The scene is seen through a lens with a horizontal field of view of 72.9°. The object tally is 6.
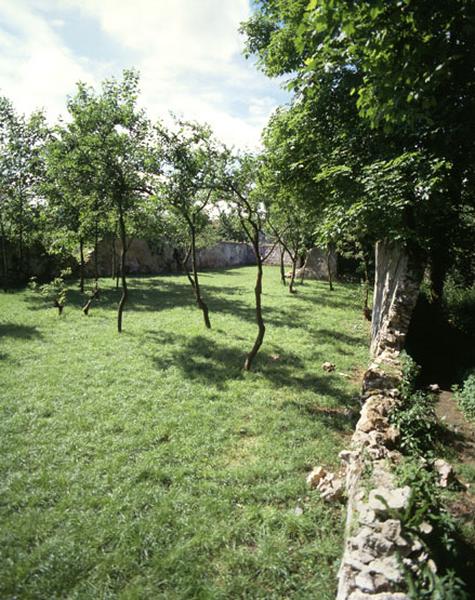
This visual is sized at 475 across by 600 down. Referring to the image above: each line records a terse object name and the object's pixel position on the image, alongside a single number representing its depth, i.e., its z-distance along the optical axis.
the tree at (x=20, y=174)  16.48
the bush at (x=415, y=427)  4.44
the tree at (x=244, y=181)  8.26
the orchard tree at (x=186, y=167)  8.88
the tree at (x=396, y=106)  3.73
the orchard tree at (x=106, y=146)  9.41
